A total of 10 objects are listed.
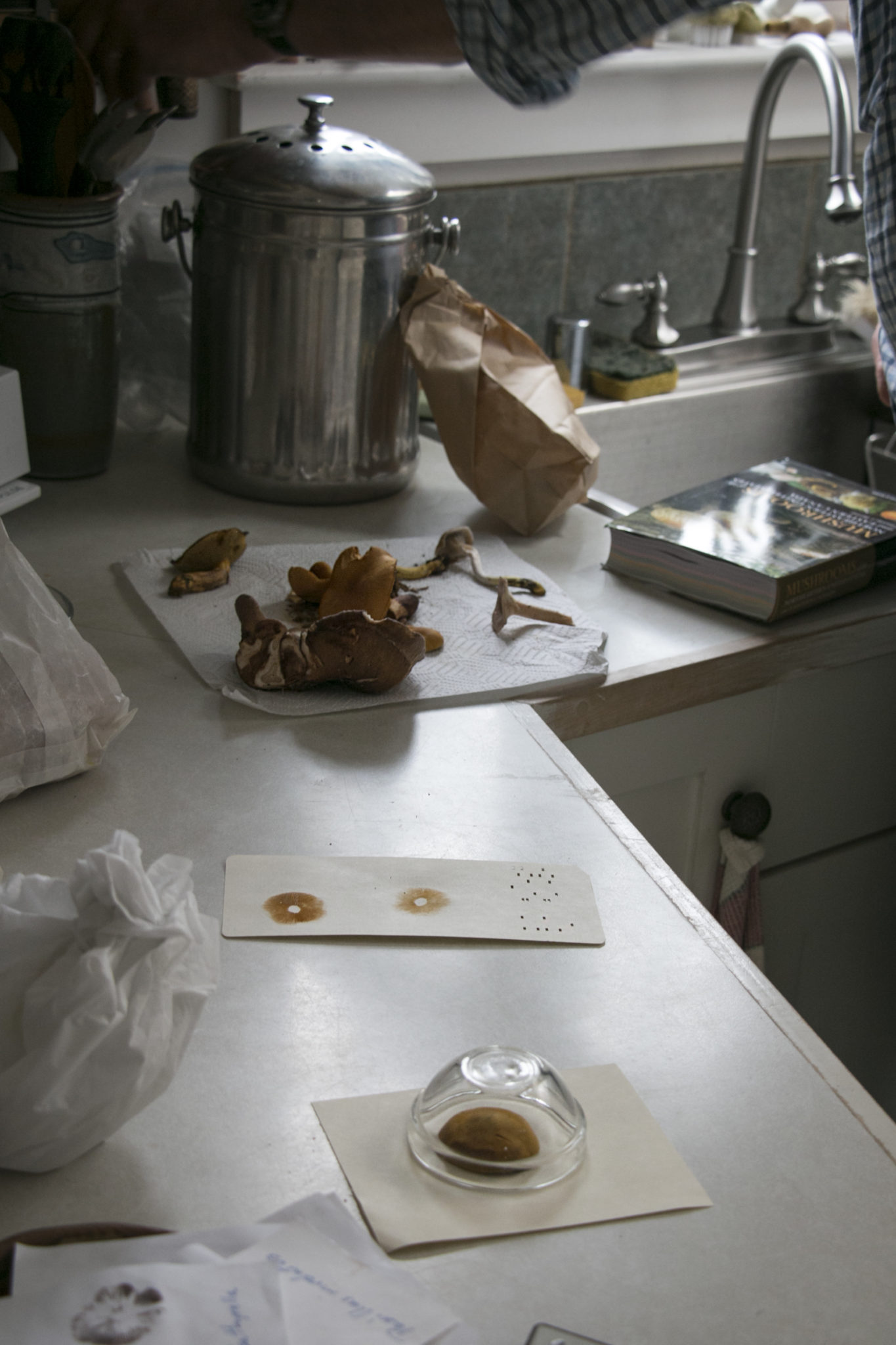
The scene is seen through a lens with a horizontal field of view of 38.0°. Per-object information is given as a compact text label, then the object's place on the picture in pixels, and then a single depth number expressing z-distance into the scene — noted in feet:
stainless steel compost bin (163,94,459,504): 3.69
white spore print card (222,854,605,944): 2.24
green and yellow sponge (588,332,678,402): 5.63
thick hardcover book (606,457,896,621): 3.45
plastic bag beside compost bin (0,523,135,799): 2.47
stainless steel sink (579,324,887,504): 5.68
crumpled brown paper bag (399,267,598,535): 3.87
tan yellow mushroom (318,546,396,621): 3.20
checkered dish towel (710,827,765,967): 3.57
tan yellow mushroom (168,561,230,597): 3.38
